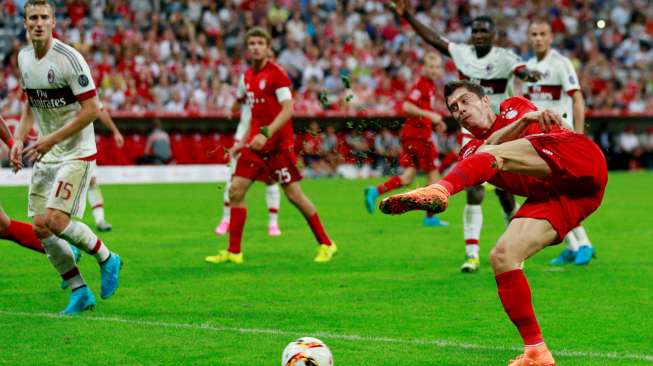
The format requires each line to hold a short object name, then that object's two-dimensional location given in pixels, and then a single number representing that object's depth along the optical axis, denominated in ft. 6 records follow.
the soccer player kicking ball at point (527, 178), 39.55
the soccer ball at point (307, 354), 38.09
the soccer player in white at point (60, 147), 52.65
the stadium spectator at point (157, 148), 187.01
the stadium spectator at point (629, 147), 231.71
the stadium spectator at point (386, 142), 171.77
